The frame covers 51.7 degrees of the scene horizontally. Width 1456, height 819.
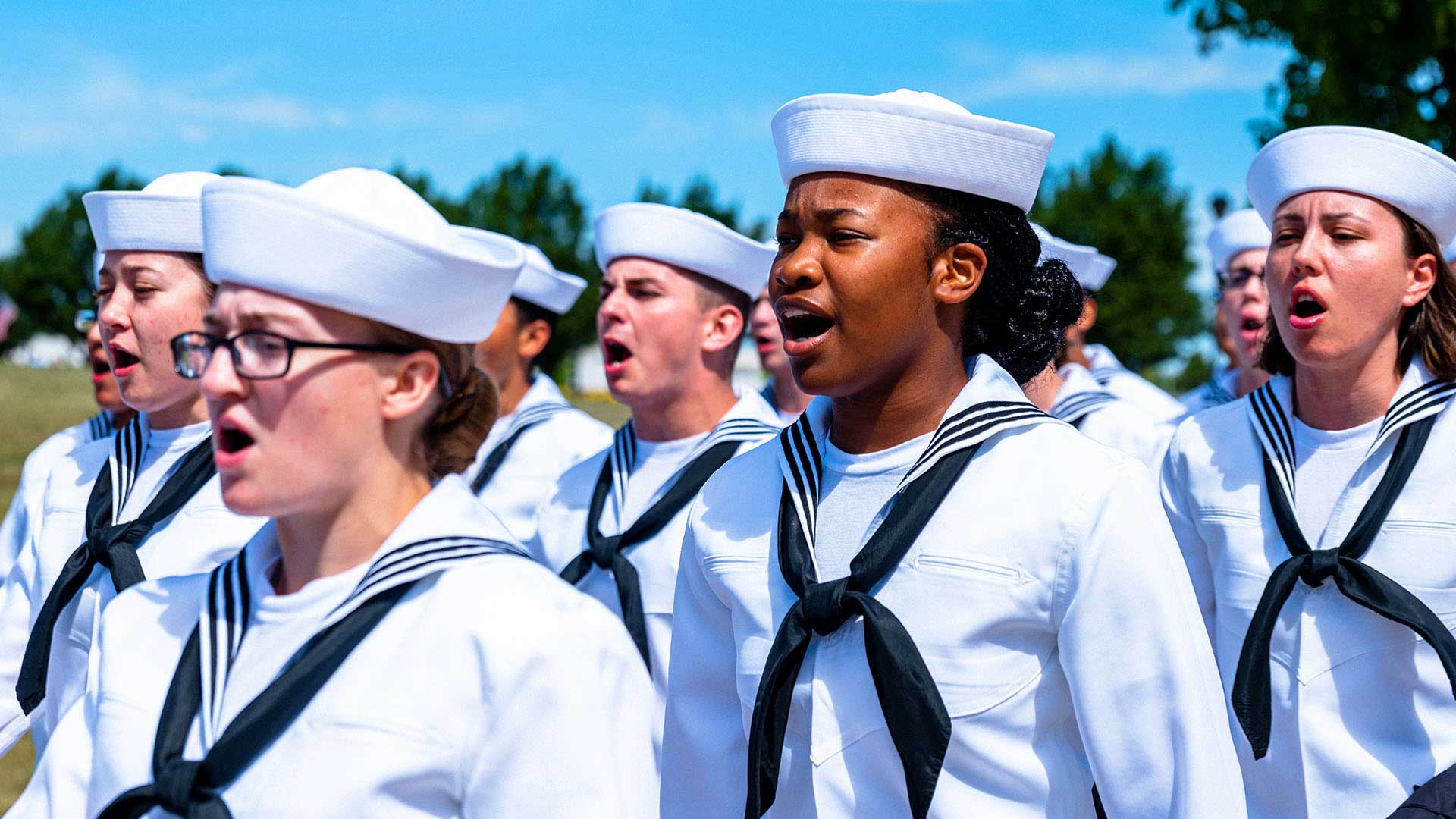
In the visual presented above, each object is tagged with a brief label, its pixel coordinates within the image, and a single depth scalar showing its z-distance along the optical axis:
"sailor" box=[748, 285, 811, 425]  7.39
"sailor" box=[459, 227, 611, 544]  6.39
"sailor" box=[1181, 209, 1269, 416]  6.82
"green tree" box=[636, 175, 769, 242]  59.38
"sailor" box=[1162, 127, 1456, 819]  3.76
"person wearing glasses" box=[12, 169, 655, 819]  2.34
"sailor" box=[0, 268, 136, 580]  5.16
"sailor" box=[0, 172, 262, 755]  4.04
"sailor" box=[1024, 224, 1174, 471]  6.46
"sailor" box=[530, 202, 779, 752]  4.98
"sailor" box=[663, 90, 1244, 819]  2.78
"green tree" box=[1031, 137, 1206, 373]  52.53
